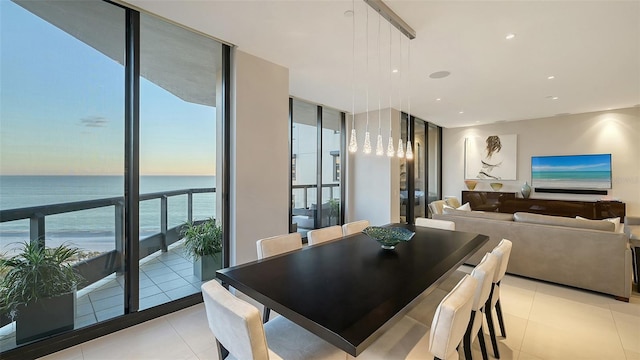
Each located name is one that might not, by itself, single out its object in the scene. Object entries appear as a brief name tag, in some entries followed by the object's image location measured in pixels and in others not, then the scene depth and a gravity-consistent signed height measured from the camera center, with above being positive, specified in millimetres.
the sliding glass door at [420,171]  6668 +182
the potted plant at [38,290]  1956 -867
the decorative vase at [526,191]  6750 -344
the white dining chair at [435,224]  3151 -571
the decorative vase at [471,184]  7575 -186
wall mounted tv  6023 +145
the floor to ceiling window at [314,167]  5121 +226
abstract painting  7148 +571
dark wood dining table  1115 -601
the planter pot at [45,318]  2004 -1102
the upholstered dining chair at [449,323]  1137 -639
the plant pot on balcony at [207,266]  3053 -1029
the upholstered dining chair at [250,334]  1046 -684
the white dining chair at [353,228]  2891 -561
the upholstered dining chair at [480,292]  1506 -685
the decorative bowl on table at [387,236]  2184 -492
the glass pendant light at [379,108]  2672 +1507
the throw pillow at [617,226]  3189 -610
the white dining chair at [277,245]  2121 -572
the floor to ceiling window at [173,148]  2582 +315
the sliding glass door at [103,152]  1993 +227
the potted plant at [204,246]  2992 -793
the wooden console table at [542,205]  5734 -678
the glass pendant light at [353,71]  2422 +1508
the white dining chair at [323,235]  2510 -565
